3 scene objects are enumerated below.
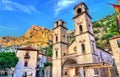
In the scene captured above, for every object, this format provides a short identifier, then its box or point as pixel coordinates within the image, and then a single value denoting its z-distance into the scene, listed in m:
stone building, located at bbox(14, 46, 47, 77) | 20.45
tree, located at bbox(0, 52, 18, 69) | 18.97
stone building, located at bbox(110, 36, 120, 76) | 15.35
